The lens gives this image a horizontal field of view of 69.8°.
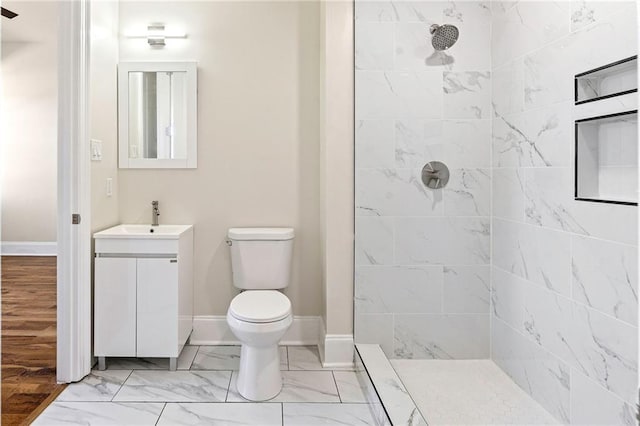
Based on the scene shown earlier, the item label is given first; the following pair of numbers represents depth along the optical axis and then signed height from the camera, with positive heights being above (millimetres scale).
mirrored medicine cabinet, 2943 +566
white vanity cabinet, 2527 -512
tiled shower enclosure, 1962 +70
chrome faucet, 2949 -63
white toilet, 2232 -566
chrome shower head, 2361 +866
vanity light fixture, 2955 +1083
